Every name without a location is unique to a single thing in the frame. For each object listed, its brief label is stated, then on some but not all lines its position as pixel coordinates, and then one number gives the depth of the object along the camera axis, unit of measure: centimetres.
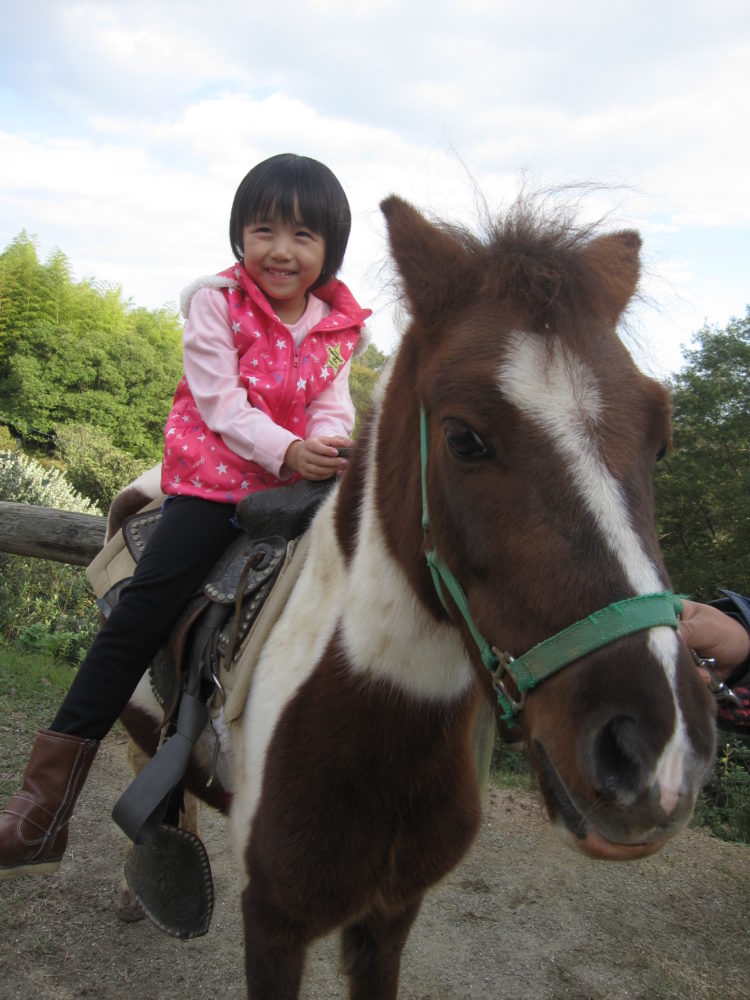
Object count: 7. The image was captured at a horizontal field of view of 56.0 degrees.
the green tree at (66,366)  3042
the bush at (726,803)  461
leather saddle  221
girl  235
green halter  114
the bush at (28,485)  832
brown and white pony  116
